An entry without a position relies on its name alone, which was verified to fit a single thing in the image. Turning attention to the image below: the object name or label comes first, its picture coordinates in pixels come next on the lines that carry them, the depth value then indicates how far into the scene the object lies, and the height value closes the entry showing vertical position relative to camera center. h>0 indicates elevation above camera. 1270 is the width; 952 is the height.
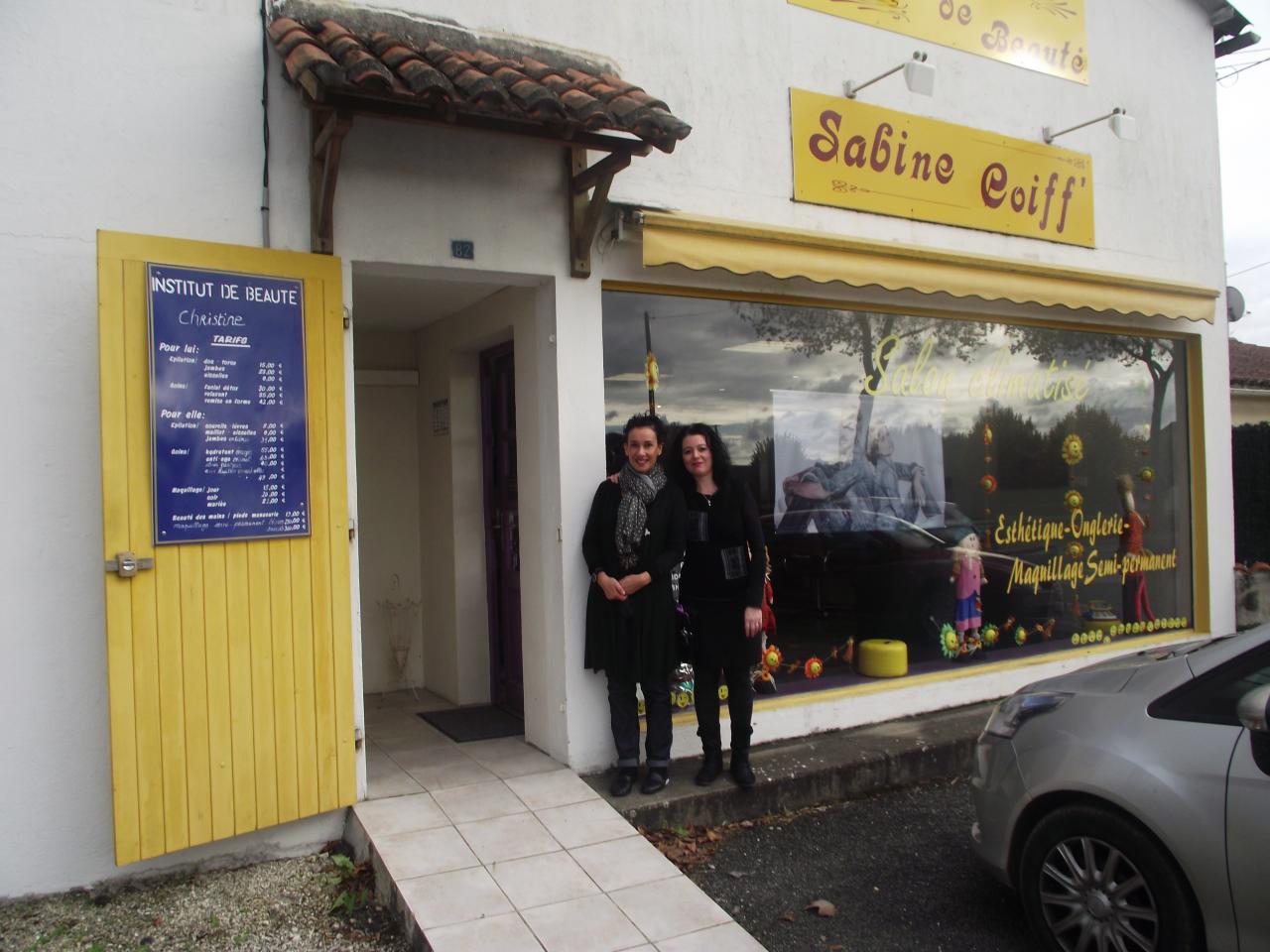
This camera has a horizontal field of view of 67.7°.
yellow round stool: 6.45 -1.27
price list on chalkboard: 3.98 +0.37
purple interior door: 6.16 -0.30
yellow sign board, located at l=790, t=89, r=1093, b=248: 6.13 +2.13
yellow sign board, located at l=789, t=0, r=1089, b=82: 6.55 +3.30
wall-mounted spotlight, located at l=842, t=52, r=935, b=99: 5.95 +2.51
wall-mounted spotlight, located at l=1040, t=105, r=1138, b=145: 7.27 +2.64
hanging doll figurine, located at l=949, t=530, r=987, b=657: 6.98 -0.88
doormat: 5.73 -1.50
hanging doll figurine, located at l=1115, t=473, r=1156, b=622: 8.03 -0.73
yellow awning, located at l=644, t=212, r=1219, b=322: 5.18 +1.31
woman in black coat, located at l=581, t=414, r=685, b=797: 4.88 -0.57
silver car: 2.95 -1.15
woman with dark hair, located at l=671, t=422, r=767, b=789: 4.96 -0.59
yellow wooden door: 3.88 -0.61
